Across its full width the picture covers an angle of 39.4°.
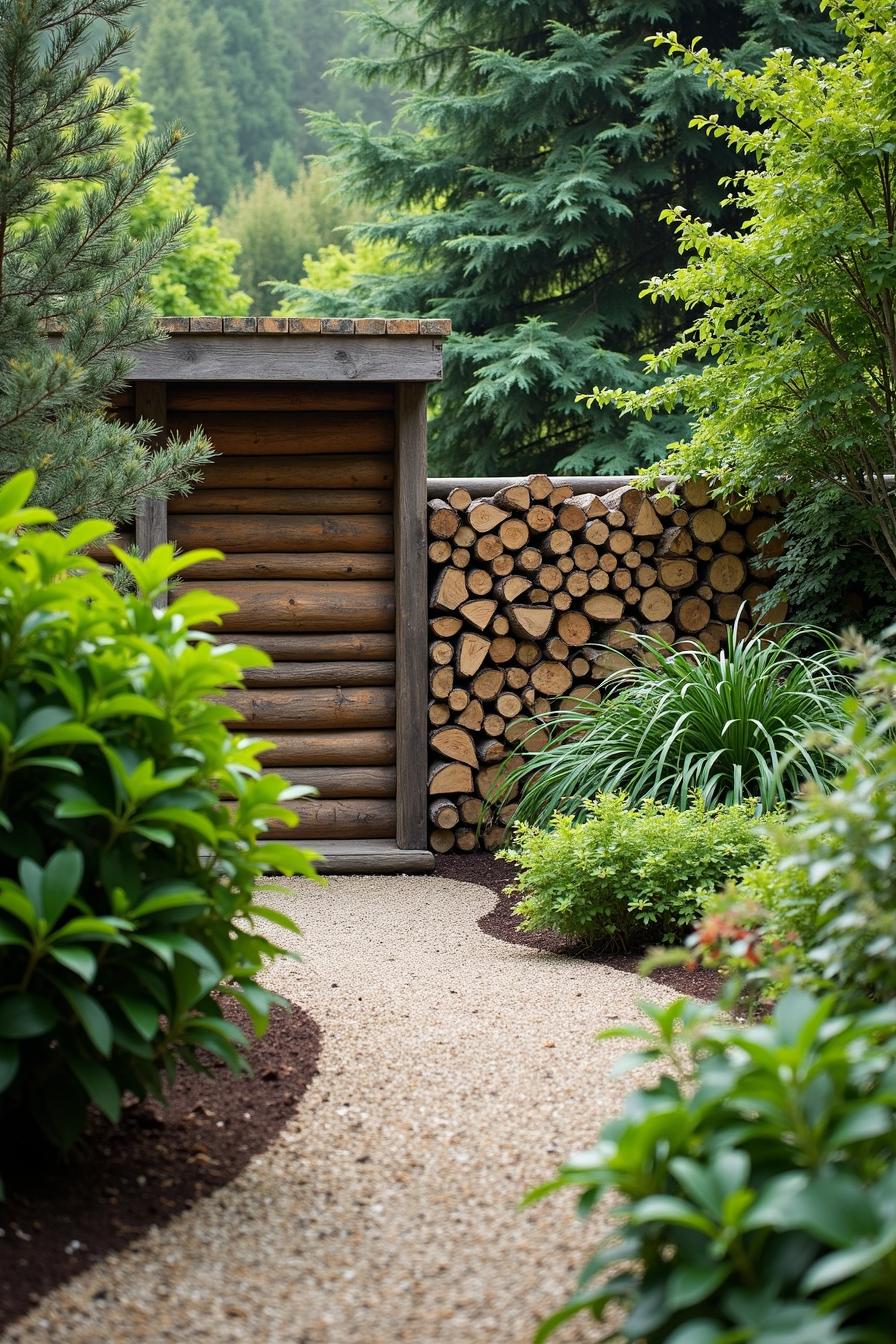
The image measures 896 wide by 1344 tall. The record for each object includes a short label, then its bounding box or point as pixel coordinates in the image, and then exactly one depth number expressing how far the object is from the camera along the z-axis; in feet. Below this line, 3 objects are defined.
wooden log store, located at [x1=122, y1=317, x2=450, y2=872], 18.42
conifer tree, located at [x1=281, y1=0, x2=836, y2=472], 35.94
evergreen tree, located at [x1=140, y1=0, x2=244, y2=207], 95.50
